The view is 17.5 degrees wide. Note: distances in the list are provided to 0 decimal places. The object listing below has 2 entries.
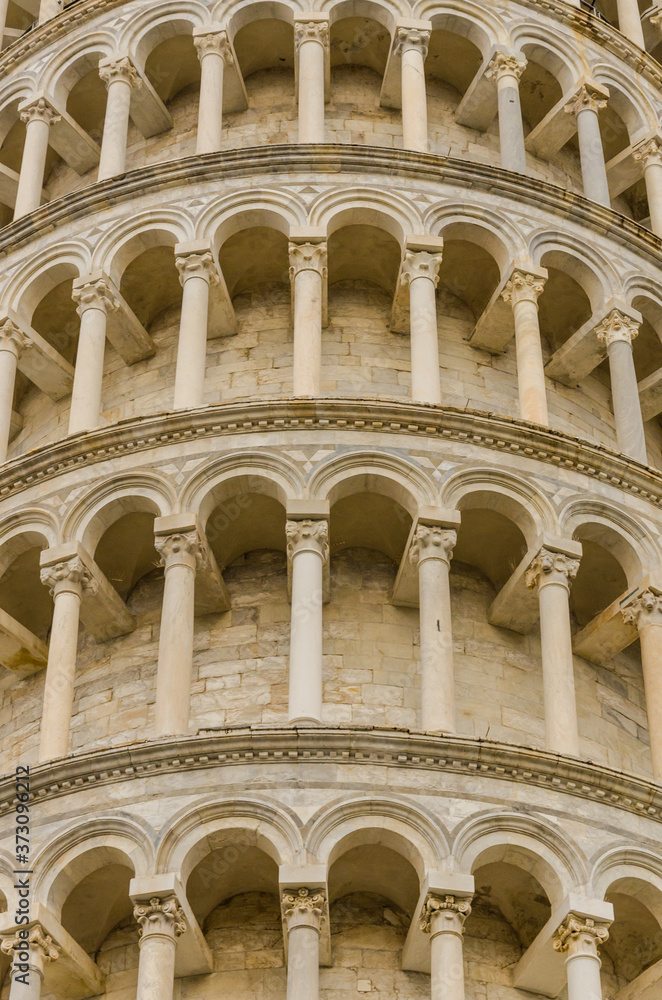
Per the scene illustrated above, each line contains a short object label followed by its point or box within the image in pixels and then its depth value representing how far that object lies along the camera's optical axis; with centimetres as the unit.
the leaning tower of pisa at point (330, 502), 1827
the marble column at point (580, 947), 1756
